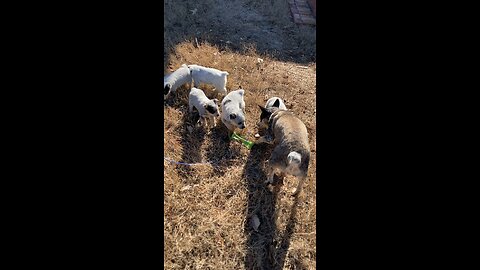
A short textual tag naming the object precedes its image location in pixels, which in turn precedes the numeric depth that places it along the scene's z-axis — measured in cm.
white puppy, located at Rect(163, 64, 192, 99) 418
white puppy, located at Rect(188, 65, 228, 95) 443
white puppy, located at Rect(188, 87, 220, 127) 380
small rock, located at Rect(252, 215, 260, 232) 294
